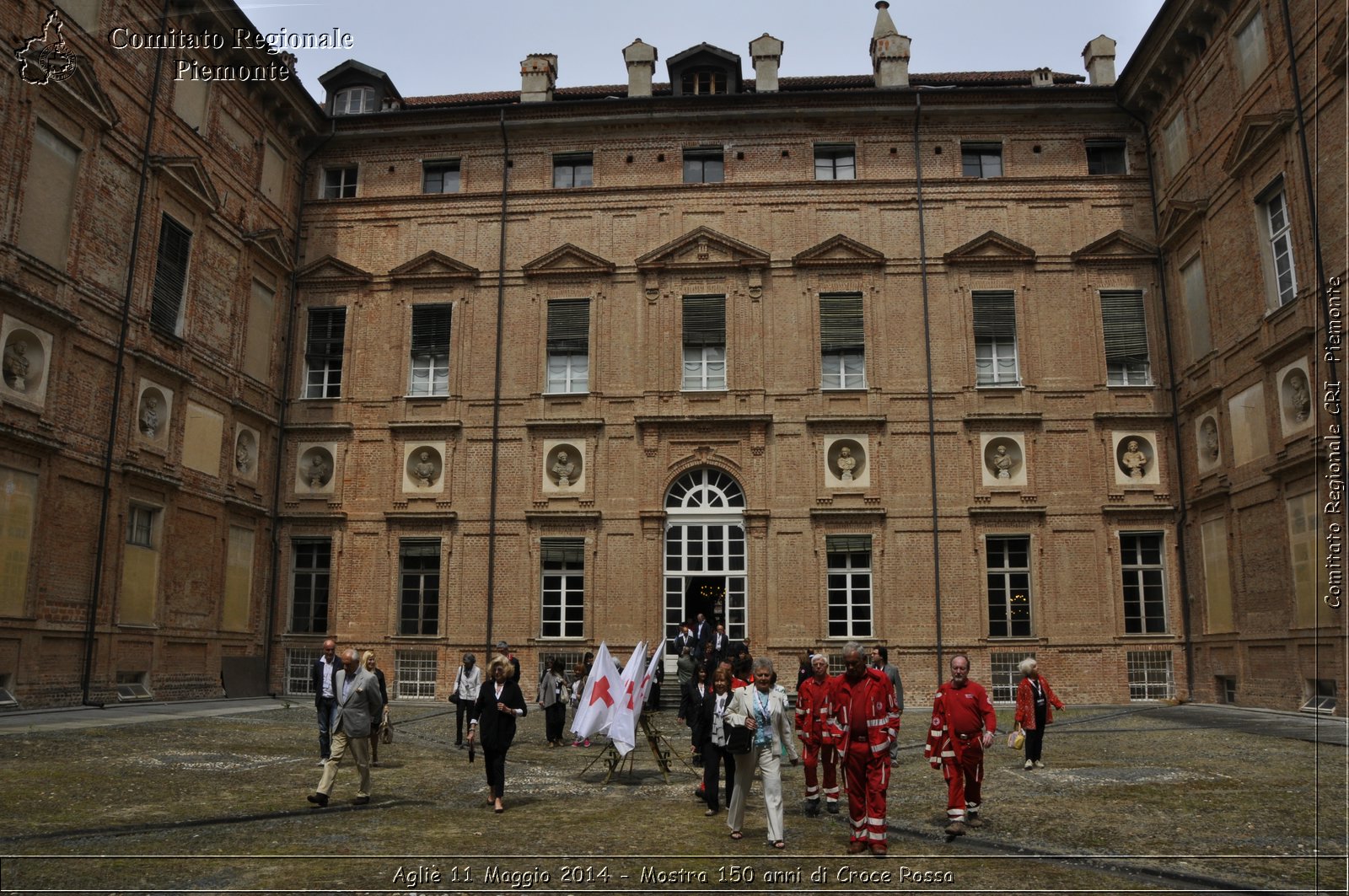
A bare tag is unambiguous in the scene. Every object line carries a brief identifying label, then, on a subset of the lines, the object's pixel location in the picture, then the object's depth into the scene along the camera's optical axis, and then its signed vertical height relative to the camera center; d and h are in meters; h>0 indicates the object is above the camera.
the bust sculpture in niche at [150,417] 22.27 +4.32
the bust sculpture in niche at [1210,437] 23.91 +4.41
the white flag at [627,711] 12.54 -1.07
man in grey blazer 11.02 -1.08
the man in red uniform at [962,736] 9.90 -1.05
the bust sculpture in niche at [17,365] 18.39 +4.48
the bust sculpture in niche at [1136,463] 25.87 +4.09
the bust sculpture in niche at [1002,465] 26.14 +4.04
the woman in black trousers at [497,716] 11.20 -1.01
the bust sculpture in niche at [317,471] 27.84 +3.98
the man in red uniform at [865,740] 8.95 -1.00
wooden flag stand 13.40 -1.74
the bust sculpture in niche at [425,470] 27.38 +3.96
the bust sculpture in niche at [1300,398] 19.58 +4.37
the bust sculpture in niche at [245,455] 26.21 +4.17
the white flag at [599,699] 12.73 -0.94
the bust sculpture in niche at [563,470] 26.91 +3.93
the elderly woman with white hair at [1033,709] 13.76 -1.07
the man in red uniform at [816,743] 10.72 -1.22
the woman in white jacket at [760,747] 9.36 -1.13
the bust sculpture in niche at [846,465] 26.25 +4.02
